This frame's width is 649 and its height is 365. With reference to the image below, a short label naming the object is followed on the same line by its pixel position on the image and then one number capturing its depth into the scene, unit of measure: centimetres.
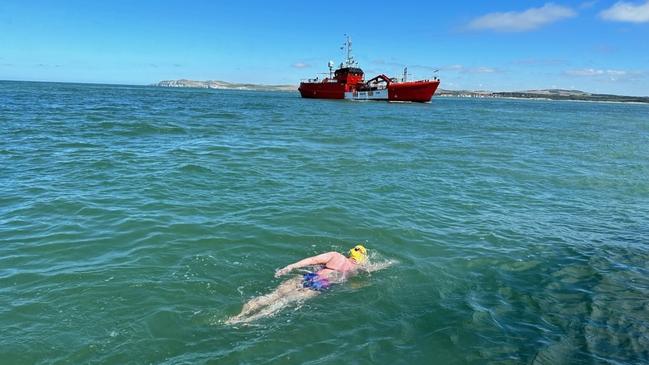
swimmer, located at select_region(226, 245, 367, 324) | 728
